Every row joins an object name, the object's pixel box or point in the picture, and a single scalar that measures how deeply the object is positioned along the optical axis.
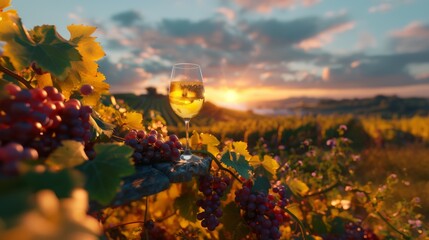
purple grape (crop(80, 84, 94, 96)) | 0.39
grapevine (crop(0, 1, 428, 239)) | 0.17
